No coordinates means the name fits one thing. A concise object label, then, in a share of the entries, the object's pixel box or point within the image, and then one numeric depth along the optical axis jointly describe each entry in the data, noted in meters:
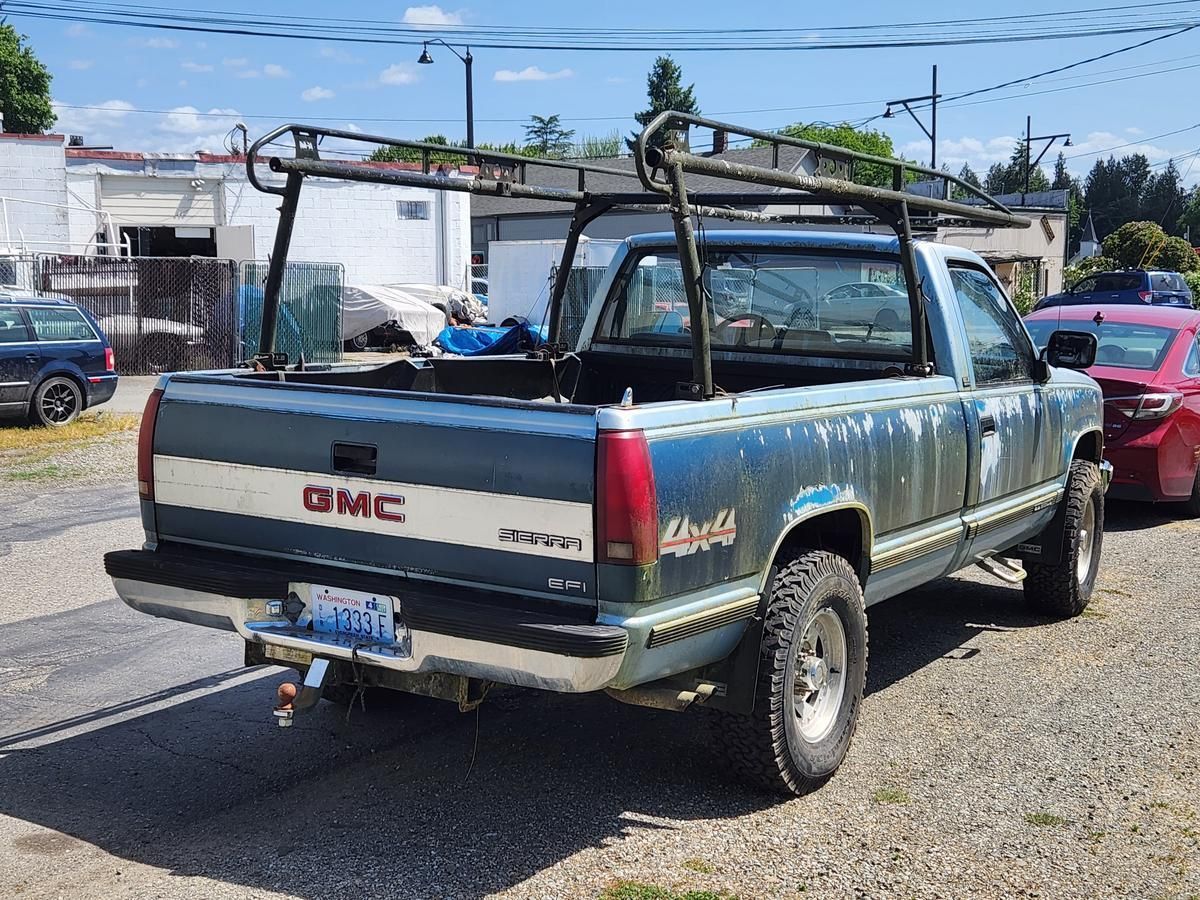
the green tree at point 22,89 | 73.69
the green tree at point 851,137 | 85.12
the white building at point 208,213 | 29.25
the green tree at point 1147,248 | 39.38
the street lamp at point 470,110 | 39.59
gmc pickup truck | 3.80
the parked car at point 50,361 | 14.76
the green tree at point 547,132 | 117.12
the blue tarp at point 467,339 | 22.47
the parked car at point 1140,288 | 25.11
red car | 9.46
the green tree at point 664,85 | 94.12
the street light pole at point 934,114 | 32.39
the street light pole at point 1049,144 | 43.54
